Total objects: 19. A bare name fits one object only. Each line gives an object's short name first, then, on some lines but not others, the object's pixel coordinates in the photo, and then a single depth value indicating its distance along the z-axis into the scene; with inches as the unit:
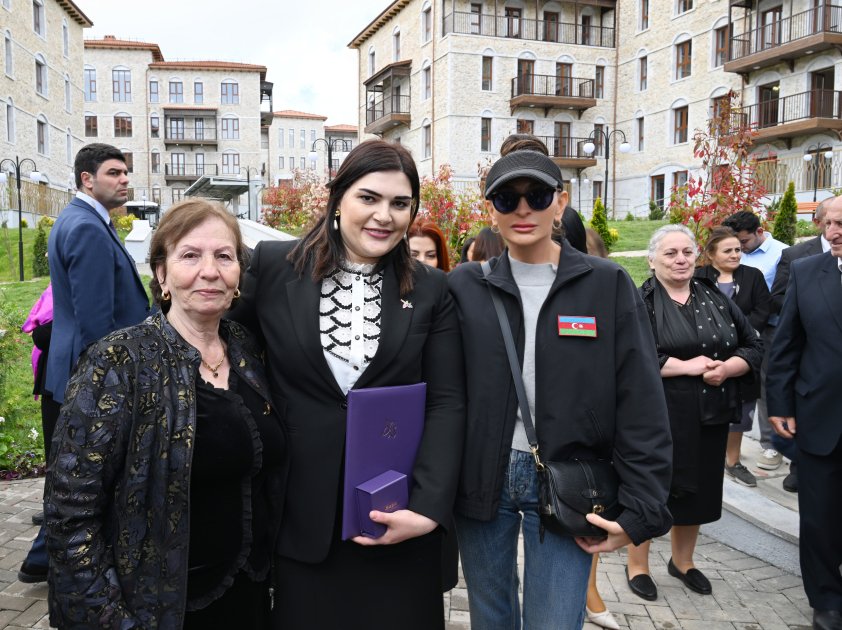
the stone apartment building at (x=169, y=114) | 2285.9
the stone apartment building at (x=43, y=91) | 1343.5
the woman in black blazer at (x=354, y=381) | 86.7
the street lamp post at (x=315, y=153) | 803.4
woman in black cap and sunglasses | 89.9
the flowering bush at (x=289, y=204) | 963.5
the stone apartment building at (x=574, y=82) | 1362.0
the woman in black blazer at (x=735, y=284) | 231.6
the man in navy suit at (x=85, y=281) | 145.8
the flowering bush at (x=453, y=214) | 478.6
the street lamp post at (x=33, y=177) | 1016.7
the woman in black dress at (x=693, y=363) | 157.0
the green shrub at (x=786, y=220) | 639.6
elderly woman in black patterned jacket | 76.8
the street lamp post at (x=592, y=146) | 1030.3
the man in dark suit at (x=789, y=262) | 228.1
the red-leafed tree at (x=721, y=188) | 355.6
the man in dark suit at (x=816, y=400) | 147.7
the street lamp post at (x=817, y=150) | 1047.6
